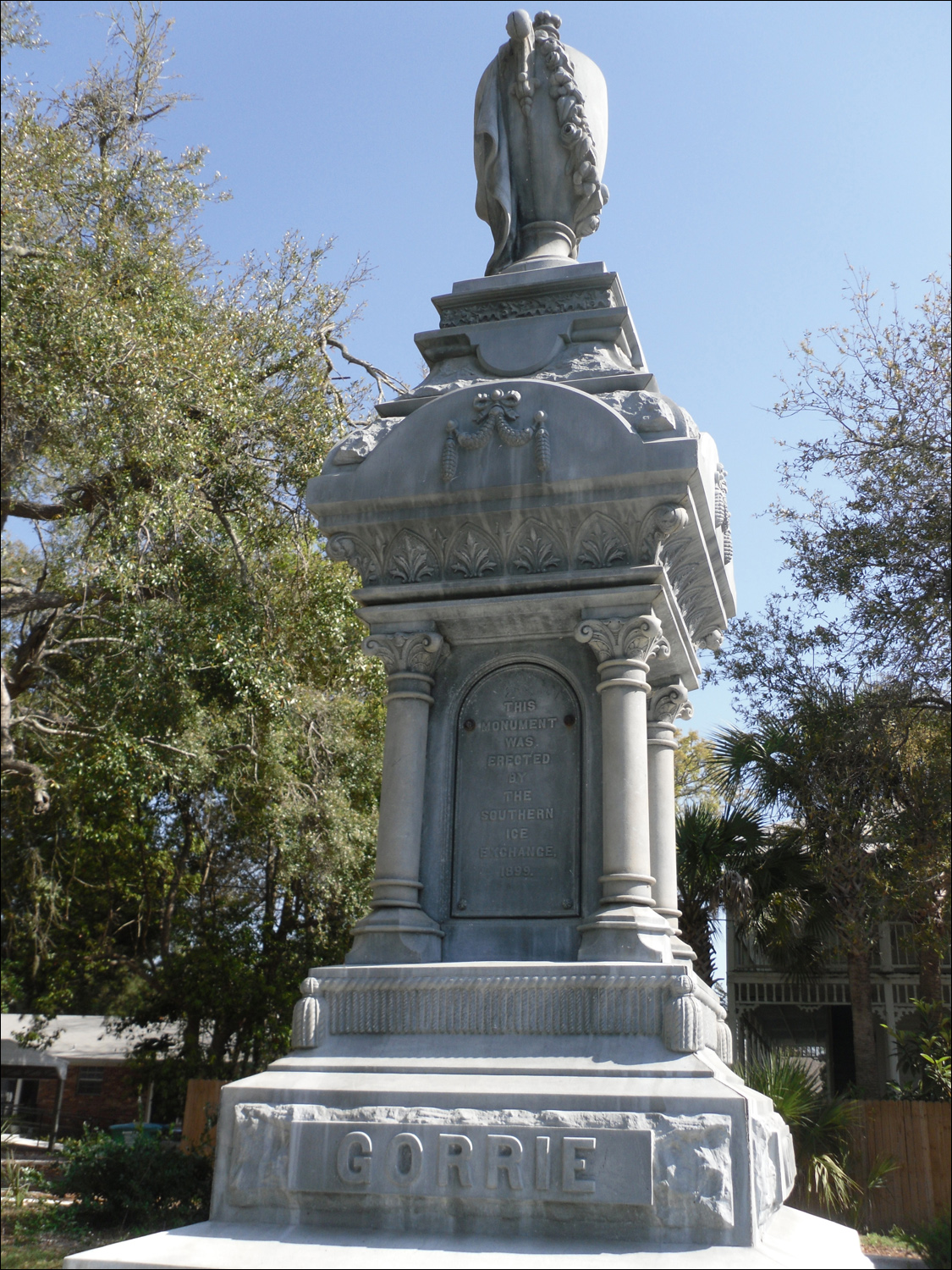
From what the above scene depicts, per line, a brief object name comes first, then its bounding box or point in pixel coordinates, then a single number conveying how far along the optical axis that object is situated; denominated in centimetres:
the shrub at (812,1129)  1407
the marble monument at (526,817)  470
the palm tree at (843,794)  1672
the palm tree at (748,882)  1822
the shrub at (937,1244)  904
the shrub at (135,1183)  1209
